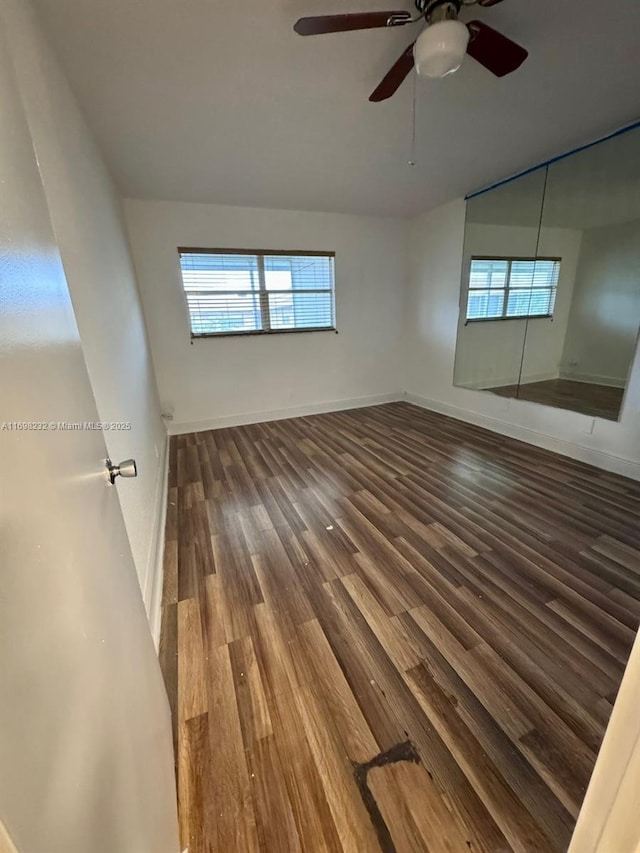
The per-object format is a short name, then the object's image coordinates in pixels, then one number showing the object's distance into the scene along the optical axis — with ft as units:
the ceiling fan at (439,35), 4.45
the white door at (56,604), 1.07
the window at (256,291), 12.68
